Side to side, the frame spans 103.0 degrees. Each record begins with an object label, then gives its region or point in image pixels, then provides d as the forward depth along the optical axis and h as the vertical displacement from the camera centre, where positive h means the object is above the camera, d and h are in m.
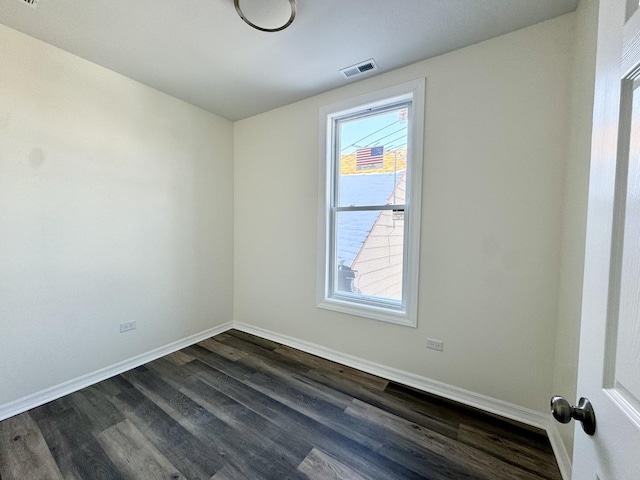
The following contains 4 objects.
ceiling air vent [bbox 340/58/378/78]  2.11 +1.39
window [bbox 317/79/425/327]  2.18 +0.26
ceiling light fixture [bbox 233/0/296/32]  1.51 +1.33
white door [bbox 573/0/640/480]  0.46 -0.05
